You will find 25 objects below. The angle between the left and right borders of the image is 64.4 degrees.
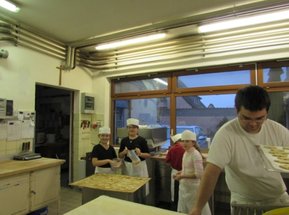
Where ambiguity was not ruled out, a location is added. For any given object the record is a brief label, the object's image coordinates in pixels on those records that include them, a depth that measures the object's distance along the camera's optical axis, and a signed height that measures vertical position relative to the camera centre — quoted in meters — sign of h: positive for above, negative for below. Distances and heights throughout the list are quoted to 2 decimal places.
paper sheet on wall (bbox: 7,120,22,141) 3.46 -0.15
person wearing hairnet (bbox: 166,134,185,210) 3.21 -0.50
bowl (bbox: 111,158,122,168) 3.18 -0.59
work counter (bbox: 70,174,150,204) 2.34 -0.69
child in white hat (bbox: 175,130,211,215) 2.79 -0.66
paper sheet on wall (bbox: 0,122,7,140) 3.35 -0.15
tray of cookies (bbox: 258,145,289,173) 0.95 -0.17
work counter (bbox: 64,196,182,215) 1.36 -0.54
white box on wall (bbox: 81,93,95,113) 4.86 +0.38
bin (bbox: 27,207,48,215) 3.11 -1.25
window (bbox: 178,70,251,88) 3.97 +0.77
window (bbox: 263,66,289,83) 3.69 +0.77
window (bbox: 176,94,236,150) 4.13 +0.15
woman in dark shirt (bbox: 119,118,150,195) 3.38 -0.46
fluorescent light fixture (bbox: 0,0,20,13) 2.88 +1.48
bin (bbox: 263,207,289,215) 0.95 -0.37
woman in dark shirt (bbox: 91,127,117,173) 3.17 -0.48
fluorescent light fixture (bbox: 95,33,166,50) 3.95 +1.45
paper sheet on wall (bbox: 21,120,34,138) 3.68 -0.14
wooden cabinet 2.70 -0.83
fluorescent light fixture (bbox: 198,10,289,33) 3.13 +1.45
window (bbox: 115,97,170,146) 4.20 +0.13
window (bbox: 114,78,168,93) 4.71 +0.77
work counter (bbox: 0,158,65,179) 2.72 -0.60
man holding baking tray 1.21 -0.18
